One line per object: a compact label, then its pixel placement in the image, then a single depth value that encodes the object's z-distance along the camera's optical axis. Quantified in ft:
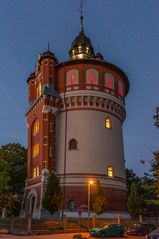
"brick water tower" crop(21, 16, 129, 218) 176.65
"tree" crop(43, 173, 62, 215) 157.58
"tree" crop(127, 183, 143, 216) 171.32
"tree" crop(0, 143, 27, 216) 220.76
